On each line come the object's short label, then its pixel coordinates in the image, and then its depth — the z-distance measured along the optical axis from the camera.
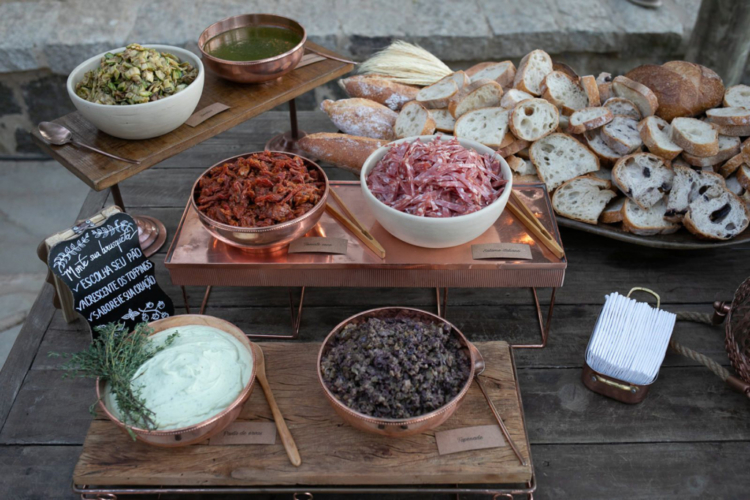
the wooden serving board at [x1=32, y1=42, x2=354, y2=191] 1.84
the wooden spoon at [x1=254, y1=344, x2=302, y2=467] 1.40
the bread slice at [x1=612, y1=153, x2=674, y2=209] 2.15
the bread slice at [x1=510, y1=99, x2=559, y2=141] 2.29
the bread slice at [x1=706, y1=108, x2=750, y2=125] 2.21
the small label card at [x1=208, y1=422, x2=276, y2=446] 1.44
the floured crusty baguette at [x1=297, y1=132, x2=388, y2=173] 2.37
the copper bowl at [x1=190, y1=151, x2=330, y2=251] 1.65
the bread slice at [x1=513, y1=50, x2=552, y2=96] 2.51
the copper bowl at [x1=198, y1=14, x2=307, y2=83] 2.13
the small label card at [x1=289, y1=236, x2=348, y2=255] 1.75
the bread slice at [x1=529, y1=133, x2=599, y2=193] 2.29
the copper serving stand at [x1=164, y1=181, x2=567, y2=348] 1.71
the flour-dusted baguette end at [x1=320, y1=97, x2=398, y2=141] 2.56
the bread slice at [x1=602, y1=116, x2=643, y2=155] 2.26
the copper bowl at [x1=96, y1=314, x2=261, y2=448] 1.32
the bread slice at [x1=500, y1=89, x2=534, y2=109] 2.39
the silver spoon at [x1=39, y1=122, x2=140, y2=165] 1.90
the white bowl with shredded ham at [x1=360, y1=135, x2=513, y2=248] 1.63
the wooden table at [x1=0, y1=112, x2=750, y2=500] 1.58
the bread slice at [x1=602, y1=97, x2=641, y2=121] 2.39
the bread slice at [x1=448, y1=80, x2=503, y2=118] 2.47
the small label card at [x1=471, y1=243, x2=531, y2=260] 1.71
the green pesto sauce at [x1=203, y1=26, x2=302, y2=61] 2.23
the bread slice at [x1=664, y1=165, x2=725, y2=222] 2.11
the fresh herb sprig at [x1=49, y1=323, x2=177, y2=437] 1.33
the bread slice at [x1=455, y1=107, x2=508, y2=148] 2.30
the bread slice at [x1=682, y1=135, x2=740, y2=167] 2.21
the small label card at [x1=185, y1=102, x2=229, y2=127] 2.04
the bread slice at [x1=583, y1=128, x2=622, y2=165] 2.30
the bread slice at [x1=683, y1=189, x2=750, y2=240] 2.06
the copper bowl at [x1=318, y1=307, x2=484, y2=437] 1.34
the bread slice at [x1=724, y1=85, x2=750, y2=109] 2.33
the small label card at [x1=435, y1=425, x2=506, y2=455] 1.41
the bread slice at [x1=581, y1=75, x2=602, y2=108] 2.42
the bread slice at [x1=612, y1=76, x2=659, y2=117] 2.36
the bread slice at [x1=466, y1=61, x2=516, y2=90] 2.64
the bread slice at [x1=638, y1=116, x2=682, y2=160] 2.21
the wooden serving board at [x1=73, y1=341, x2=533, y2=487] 1.37
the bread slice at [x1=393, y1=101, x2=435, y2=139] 2.34
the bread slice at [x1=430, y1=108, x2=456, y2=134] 2.51
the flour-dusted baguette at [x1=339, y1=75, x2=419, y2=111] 2.72
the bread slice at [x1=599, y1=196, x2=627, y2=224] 2.18
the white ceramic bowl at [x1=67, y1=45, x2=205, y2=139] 1.82
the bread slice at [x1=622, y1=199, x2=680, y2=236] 2.12
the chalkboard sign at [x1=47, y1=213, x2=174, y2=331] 1.65
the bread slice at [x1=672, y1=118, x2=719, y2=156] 2.15
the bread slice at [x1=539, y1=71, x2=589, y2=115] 2.43
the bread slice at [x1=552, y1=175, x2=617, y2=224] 2.21
